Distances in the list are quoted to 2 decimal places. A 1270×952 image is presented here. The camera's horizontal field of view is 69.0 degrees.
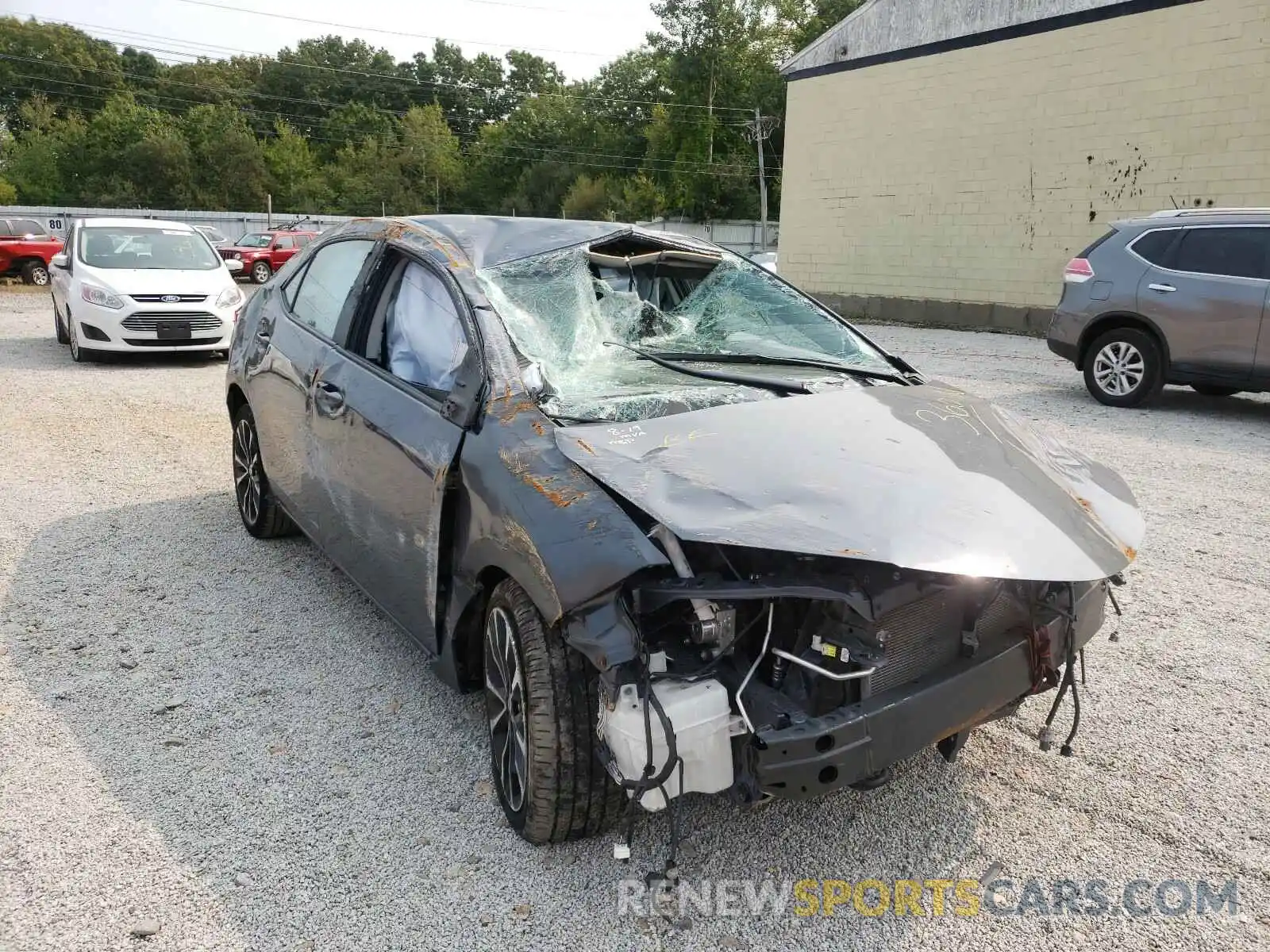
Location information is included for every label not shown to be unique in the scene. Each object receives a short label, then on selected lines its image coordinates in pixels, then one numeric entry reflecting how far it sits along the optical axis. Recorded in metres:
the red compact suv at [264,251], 25.50
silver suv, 8.01
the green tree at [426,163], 72.12
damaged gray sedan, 2.16
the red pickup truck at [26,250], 20.86
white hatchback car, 10.55
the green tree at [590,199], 62.47
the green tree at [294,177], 64.75
